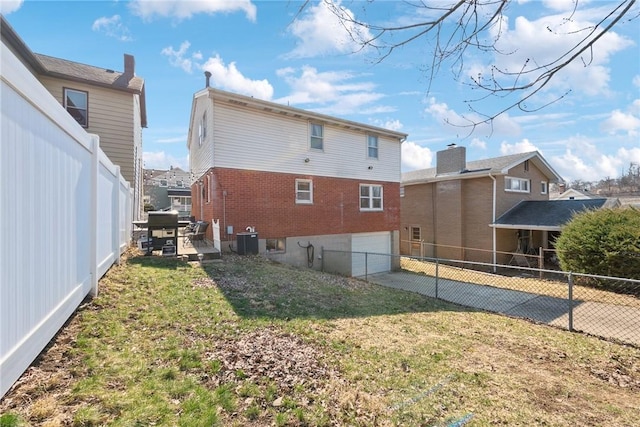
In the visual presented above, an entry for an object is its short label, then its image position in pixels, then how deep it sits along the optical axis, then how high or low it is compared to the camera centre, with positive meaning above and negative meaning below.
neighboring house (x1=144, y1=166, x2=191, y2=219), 36.82 +2.48
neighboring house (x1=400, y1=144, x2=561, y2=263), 18.33 +0.75
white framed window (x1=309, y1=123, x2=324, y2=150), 13.71 +3.56
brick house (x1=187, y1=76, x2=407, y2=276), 11.38 +1.62
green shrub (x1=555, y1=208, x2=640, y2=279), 10.41 -1.09
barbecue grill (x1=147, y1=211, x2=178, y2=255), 8.69 -0.38
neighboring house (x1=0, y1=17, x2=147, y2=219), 10.93 +4.47
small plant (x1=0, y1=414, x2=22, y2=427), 2.08 -1.38
